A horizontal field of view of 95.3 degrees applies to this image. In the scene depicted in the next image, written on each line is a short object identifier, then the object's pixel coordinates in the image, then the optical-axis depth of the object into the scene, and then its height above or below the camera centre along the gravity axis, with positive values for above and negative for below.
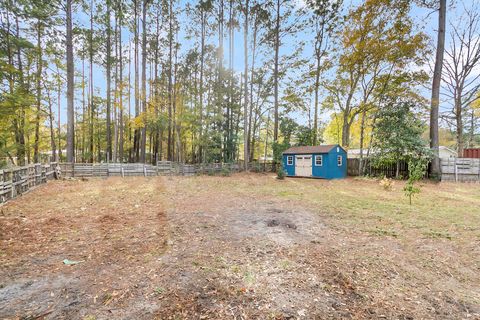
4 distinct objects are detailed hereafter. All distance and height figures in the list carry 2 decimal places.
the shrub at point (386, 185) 9.27 -1.14
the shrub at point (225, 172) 15.86 -0.99
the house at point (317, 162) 14.67 -0.24
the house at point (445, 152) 23.15 +0.69
